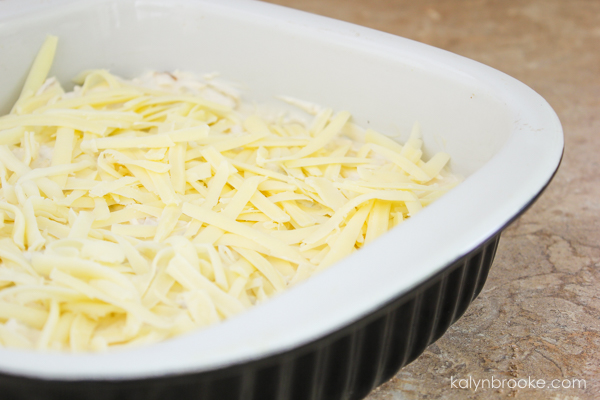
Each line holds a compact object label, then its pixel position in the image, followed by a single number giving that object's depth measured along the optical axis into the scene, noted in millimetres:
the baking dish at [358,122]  408
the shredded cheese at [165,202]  473
